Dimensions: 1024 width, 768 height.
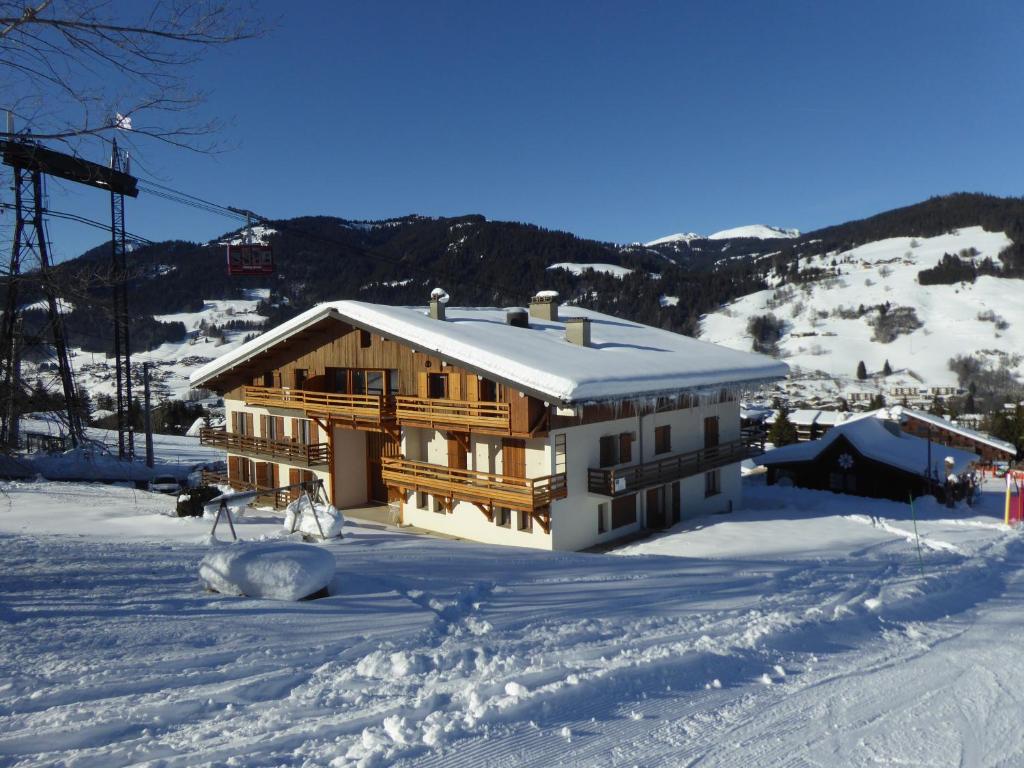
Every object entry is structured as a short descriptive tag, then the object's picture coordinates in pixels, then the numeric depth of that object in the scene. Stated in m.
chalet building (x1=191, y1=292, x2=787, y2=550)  19.08
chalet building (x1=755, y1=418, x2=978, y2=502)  31.59
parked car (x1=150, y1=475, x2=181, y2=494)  31.64
